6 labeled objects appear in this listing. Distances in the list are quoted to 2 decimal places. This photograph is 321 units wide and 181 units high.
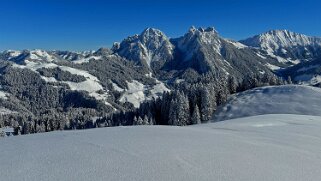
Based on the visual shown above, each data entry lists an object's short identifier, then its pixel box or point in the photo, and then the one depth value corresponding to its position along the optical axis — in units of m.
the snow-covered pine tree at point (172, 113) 114.06
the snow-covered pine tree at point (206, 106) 115.88
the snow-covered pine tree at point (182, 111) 113.25
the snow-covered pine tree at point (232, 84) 149.88
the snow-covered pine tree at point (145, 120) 116.10
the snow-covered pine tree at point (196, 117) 110.06
